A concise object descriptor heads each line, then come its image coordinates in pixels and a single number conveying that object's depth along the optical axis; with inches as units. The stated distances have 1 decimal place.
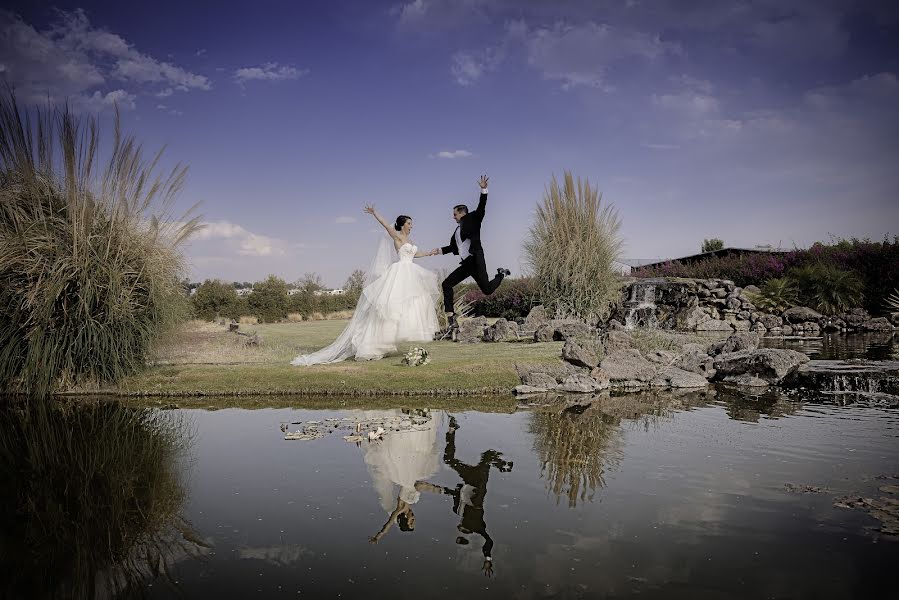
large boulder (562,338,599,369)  440.5
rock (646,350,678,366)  481.4
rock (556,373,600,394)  406.9
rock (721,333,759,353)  476.6
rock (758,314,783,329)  848.3
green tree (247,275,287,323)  1075.9
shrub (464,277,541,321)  1099.3
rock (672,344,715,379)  460.4
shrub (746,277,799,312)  927.7
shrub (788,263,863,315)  902.4
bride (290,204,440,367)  459.5
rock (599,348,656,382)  433.1
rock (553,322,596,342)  566.6
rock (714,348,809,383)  427.5
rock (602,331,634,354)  473.1
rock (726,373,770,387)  422.3
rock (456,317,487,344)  644.7
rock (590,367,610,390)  418.2
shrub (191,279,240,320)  1024.9
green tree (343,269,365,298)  1238.2
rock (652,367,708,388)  426.3
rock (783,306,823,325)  859.4
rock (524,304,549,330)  668.7
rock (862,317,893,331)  804.6
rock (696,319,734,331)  877.8
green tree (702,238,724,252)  1652.3
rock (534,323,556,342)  576.7
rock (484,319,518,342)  636.4
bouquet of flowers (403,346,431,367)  434.0
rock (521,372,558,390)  406.9
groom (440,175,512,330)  400.5
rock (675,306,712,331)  895.1
